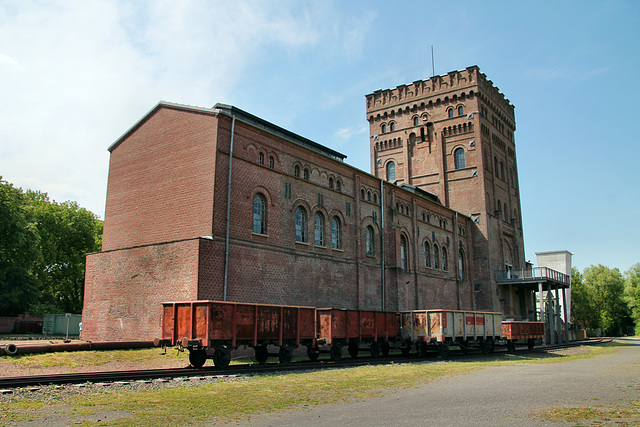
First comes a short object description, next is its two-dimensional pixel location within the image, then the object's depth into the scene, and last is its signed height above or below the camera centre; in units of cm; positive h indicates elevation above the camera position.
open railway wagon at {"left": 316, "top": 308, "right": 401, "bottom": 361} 1847 -77
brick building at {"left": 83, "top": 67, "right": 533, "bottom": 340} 2052 +391
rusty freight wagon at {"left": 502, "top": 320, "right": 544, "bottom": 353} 2723 -125
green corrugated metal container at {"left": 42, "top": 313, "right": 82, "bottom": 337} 3703 -112
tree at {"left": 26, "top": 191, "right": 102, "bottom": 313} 4834 +610
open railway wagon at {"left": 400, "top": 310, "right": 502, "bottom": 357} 2141 -84
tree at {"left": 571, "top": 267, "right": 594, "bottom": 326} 6754 +73
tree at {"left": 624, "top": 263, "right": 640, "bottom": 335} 6099 +258
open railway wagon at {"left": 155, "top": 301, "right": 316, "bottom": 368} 1446 -55
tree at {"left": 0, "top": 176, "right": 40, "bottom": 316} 3778 +444
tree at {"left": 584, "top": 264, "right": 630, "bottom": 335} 7156 +119
